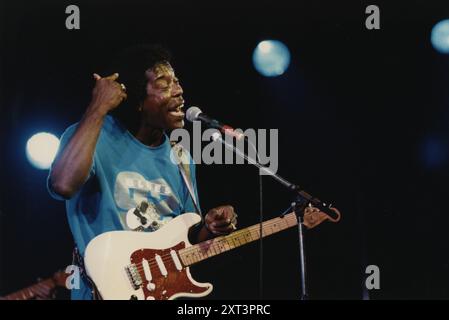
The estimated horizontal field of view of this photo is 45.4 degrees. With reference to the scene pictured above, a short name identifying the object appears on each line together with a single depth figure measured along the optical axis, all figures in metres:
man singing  2.51
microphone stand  2.81
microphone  2.59
